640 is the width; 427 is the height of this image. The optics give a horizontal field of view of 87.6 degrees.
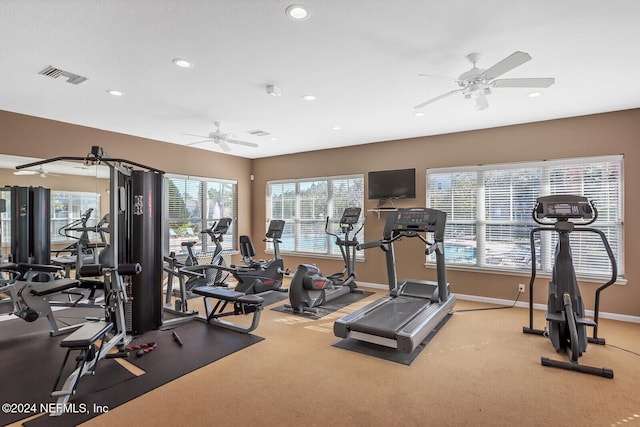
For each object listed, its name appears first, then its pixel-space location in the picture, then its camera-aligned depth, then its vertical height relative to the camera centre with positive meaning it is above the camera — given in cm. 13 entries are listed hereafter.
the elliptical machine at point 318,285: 459 -101
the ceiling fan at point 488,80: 244 +112
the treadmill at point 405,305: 330 -113
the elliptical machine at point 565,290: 303 -77
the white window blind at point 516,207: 445 +8
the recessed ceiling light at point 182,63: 295 +138
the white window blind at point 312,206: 672 +18
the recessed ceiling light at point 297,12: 217 +136
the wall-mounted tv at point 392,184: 586 +54
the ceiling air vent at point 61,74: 312 +139
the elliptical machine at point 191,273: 419 -79
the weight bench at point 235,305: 368 -101
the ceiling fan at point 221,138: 494 +118
